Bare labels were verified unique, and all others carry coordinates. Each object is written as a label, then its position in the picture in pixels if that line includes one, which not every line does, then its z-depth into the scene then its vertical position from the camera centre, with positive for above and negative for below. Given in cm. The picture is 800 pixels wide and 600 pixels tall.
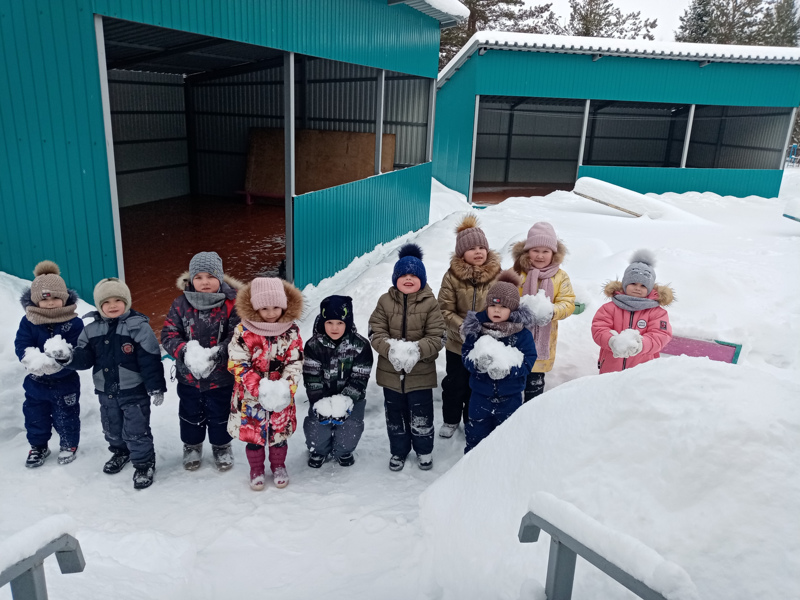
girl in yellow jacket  456 -116
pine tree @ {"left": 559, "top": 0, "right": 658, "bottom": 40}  3866 +738
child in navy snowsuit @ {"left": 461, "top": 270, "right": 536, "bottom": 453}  391 -151
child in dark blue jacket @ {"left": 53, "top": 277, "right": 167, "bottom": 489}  394 -168
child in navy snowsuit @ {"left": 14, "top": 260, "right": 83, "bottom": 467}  402 -173
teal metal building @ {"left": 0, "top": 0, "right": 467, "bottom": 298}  491 +8
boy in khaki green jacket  415 -155
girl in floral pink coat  384 -163
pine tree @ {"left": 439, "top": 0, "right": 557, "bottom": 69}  3077 +617
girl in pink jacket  425 -135
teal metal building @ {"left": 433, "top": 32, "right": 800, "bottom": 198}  1539 +108
